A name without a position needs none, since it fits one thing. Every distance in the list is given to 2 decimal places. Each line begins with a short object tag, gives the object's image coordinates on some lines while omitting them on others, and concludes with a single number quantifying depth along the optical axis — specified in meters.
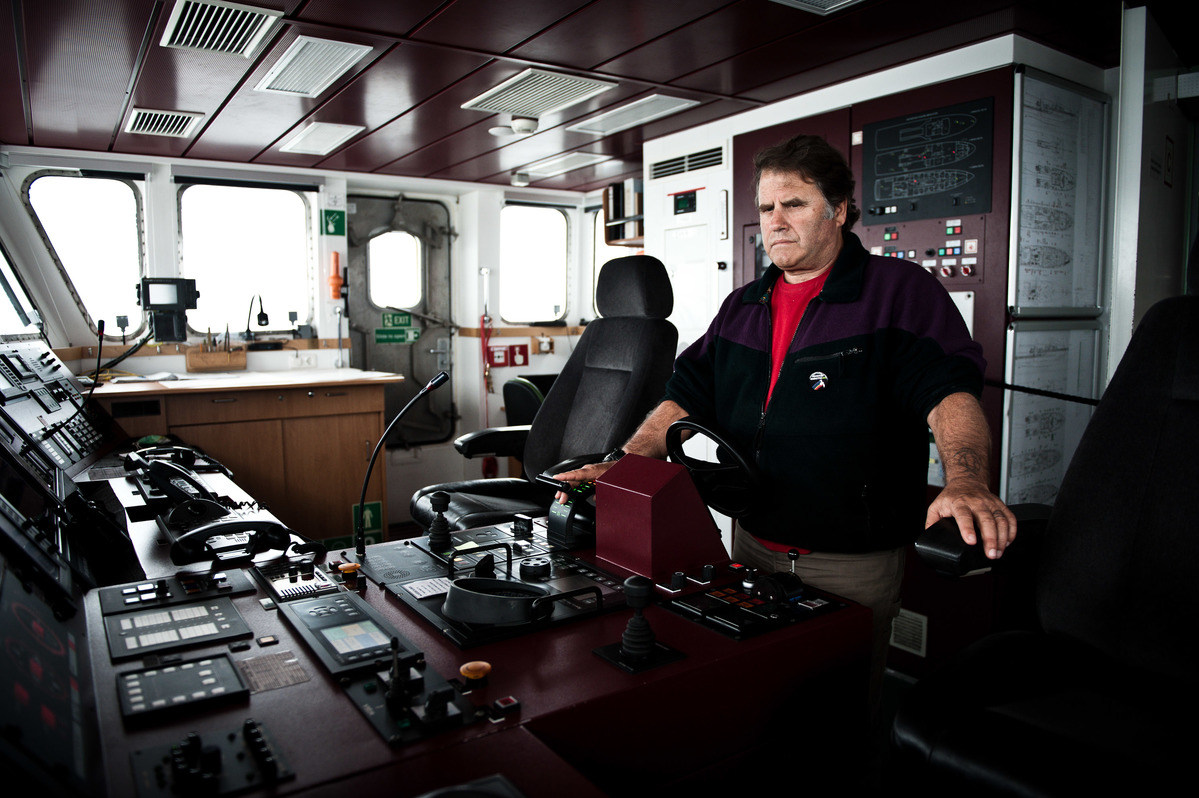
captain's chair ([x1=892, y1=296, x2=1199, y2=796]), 1.02
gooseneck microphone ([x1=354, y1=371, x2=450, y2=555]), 1.52
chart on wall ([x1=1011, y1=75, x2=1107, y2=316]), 2.83
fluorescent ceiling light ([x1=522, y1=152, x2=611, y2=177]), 4.95
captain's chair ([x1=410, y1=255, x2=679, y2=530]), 2.67
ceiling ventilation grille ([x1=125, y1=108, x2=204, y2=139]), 3.77
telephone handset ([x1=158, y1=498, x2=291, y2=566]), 1.54
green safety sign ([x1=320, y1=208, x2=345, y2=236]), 5.22
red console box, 1.39
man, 1.53
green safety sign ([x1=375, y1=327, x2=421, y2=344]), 5.74
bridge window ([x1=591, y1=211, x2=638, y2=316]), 6.42
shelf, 5.14
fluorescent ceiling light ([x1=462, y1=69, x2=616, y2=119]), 3.35
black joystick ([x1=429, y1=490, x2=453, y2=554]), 1.57
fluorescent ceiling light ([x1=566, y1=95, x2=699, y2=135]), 3.76
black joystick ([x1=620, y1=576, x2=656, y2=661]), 1.05
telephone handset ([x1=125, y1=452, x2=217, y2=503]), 2.06
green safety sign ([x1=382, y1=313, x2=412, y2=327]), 5.74
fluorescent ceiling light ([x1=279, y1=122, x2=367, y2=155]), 4.09
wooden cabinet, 3.88
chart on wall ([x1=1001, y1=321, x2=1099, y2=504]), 2.90
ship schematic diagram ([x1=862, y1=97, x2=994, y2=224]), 2.88
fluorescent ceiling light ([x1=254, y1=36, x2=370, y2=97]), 2.91
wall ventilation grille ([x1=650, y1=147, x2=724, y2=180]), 4.09
